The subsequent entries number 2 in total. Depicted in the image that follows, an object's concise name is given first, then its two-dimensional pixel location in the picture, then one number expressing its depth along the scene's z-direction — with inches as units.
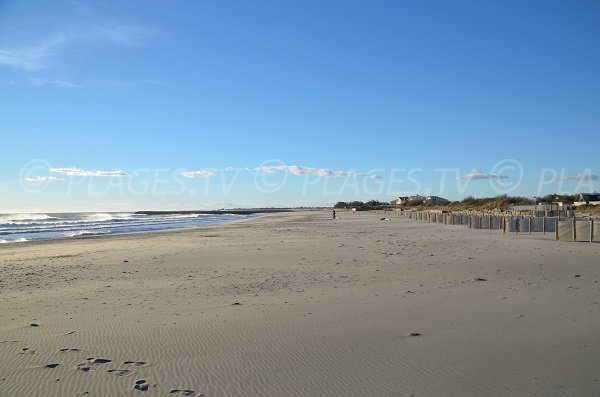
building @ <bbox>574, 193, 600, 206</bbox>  3042.3
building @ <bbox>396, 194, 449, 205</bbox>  5722.0
